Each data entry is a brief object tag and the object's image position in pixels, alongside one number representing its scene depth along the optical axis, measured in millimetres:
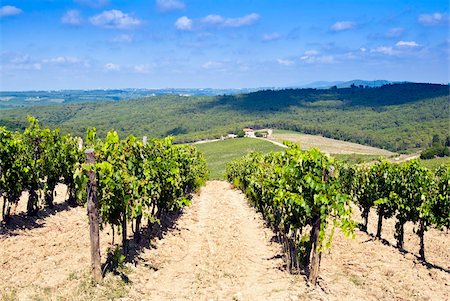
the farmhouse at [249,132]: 124194
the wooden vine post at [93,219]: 7522
